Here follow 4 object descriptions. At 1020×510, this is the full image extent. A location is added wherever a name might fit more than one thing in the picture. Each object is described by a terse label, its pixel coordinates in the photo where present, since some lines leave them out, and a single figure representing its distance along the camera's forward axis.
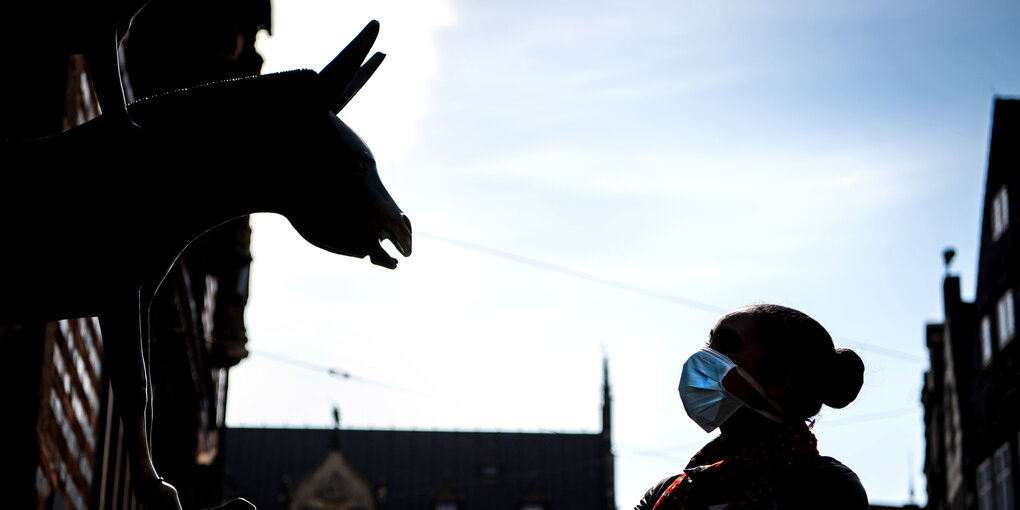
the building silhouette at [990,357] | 25.41
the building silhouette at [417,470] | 58.81
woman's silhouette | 3.21
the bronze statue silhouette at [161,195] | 3.39
